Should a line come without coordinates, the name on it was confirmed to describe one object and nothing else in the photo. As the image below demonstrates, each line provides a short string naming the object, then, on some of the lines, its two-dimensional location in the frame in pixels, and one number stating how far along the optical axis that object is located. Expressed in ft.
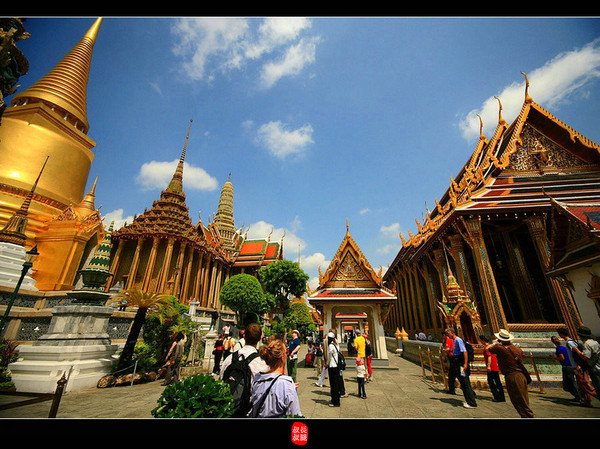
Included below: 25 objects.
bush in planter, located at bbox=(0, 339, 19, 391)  18.06
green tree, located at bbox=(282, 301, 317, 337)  99.55
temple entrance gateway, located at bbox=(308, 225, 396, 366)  33.37
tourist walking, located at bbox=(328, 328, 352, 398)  19.20
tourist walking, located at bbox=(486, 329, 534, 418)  12.70
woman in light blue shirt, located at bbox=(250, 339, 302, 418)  7.05
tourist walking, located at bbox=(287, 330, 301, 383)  22.59
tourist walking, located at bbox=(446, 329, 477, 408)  16.29
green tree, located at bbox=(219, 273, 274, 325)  79.36
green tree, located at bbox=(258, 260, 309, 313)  96.73
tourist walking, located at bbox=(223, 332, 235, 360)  25.51
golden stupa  55.52
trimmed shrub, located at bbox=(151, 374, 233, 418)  7.52
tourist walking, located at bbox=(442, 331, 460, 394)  19.13
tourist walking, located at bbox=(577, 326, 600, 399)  15.76
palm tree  23.88
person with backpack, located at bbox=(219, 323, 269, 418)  8.68
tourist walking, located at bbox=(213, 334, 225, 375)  26.03
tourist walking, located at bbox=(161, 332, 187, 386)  23.18
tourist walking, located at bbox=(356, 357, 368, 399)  18.53
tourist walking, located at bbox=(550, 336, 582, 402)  17.04
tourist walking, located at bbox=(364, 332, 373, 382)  25.48
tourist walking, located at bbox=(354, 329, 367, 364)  22.17
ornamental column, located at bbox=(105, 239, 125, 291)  80.14
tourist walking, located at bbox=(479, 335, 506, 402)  17.81
